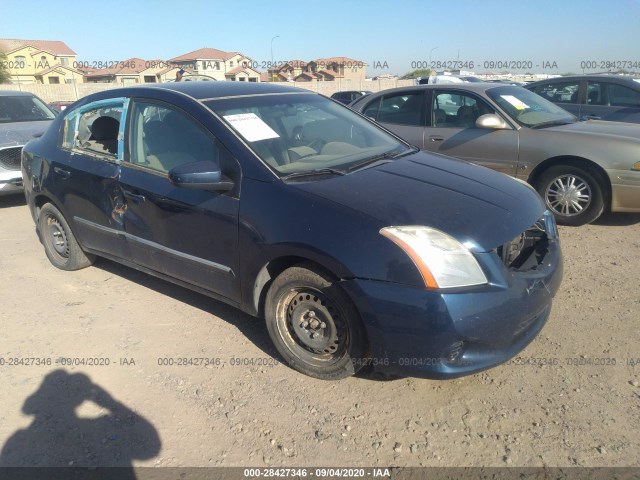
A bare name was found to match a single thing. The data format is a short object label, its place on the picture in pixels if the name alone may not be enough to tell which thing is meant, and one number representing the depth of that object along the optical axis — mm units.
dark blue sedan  2457
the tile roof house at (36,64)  53281
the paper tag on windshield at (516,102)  5896
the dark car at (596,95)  7852
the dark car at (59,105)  15878
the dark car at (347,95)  22547
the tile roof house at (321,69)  48812
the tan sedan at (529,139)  5094
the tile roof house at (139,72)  43656
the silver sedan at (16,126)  6812
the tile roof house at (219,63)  49750
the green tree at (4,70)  46444
